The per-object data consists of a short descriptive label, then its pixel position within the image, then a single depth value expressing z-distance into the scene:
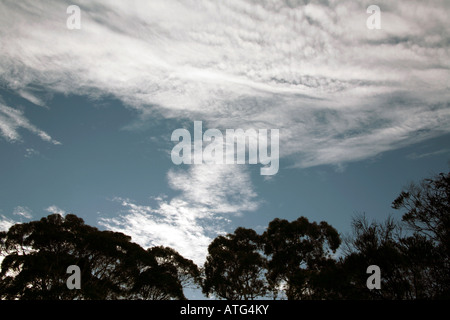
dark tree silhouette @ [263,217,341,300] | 25.38
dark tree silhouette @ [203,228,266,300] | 26.39
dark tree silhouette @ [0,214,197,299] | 19.55
